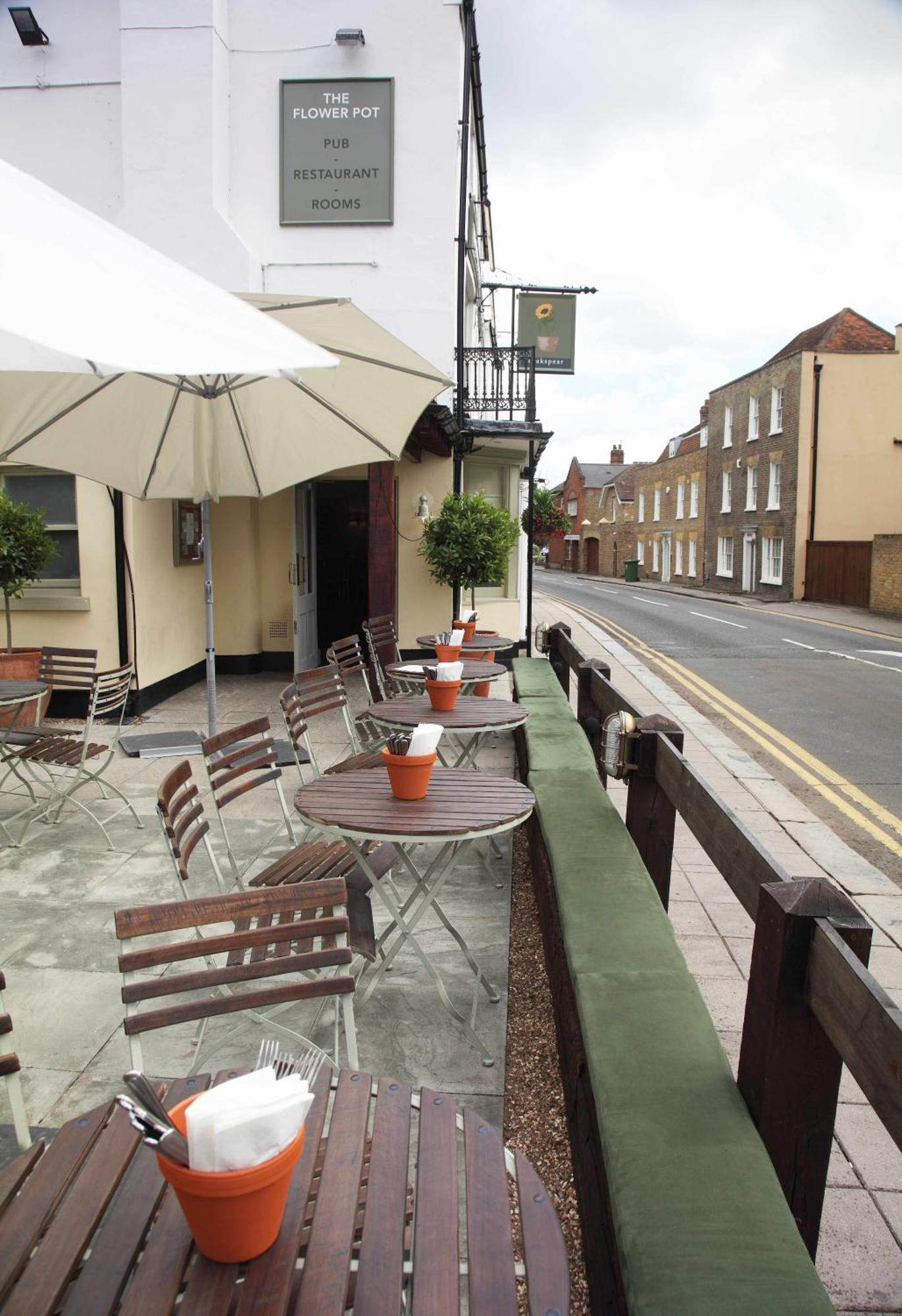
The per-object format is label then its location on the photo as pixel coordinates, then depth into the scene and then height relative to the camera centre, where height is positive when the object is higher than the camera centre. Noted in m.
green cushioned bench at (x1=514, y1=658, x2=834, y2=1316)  1.52 -1.20
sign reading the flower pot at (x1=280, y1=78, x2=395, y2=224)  11.20 +4.98
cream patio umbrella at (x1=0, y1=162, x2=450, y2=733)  2.07 +0.72
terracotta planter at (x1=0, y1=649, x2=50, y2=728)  7.84 -0.99
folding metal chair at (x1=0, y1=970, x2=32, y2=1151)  1.81 -1.07
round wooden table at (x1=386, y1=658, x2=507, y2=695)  5.75 -0.79
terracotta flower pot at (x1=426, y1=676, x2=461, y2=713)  4.82 -0.73
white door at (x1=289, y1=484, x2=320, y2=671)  10.90 -0.31
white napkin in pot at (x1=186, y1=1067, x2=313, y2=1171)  1.16 -0.72
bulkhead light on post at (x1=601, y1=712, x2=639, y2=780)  3.64 -0.75
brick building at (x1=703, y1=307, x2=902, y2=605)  28.53 +3.68
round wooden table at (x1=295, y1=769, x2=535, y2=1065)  3.01 -0.89
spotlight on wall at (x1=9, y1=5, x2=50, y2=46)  10.37 +6.01
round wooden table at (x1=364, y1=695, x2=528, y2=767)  4.64 -0.85
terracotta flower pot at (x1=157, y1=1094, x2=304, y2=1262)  1.17 -0.86
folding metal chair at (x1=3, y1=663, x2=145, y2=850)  5.34 -1.18
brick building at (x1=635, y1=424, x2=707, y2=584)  39.31 +2.09
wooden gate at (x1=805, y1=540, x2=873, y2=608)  26.23 -0.43
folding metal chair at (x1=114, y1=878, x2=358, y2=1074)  1.90 -0.88
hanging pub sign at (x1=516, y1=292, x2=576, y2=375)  17.67 +4.49
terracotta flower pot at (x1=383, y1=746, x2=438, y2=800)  3.23 -0.78
